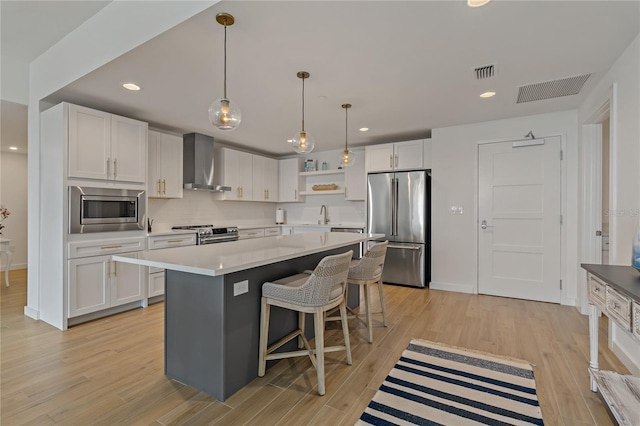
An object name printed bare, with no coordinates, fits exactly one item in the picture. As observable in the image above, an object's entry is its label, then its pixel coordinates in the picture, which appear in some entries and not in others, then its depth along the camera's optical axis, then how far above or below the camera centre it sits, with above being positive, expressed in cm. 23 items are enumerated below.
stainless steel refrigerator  468 -14
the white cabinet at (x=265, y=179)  595 +67
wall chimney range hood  470 +80
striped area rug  177 -117
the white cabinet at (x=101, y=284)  320 -81
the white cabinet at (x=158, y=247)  387 -46
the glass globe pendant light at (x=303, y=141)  292 +68
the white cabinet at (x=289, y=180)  632 +68
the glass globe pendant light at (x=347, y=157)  356 +65
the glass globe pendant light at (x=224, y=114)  211 +68
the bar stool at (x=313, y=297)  198 -57
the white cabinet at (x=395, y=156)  488 +93
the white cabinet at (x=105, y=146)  321 +74
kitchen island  193 -69
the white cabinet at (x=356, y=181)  556 +57
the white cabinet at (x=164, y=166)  419 +65
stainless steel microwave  321 +3
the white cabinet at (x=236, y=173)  533 +71
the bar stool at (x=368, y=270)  280 -53
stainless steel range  443 -32
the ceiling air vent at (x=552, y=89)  292 +126
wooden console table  149 -55
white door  396 -9
